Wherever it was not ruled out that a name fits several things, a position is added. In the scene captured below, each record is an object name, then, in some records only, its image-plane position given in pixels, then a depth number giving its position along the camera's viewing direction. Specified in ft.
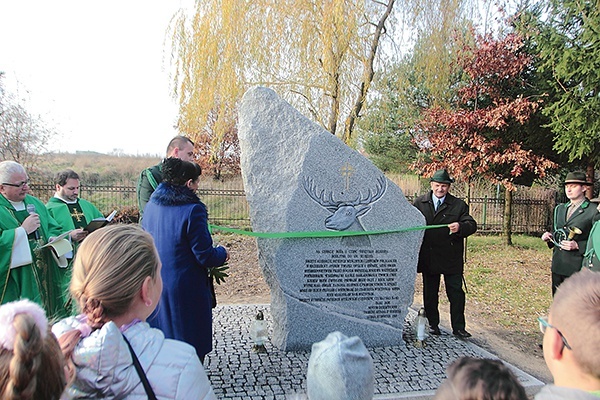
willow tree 31.73
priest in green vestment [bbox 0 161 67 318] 12.76
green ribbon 14.34
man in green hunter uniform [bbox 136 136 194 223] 13.19
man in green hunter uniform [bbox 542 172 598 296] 17.12
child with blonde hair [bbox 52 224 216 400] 4.56
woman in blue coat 10.19
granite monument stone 14.65
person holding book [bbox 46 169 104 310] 16.43
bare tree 40.70
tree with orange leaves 36.40
